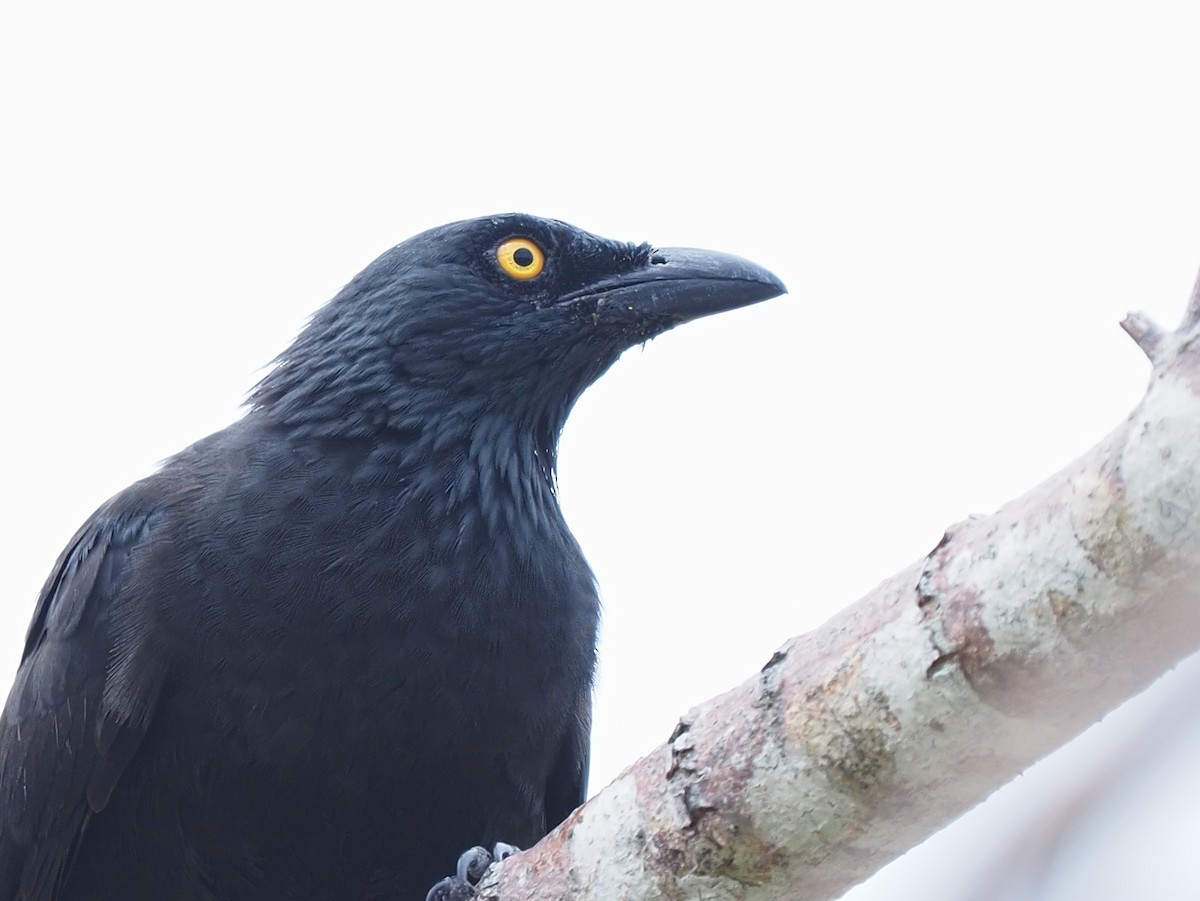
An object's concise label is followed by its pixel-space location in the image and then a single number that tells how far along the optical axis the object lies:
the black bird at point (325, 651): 9.50
